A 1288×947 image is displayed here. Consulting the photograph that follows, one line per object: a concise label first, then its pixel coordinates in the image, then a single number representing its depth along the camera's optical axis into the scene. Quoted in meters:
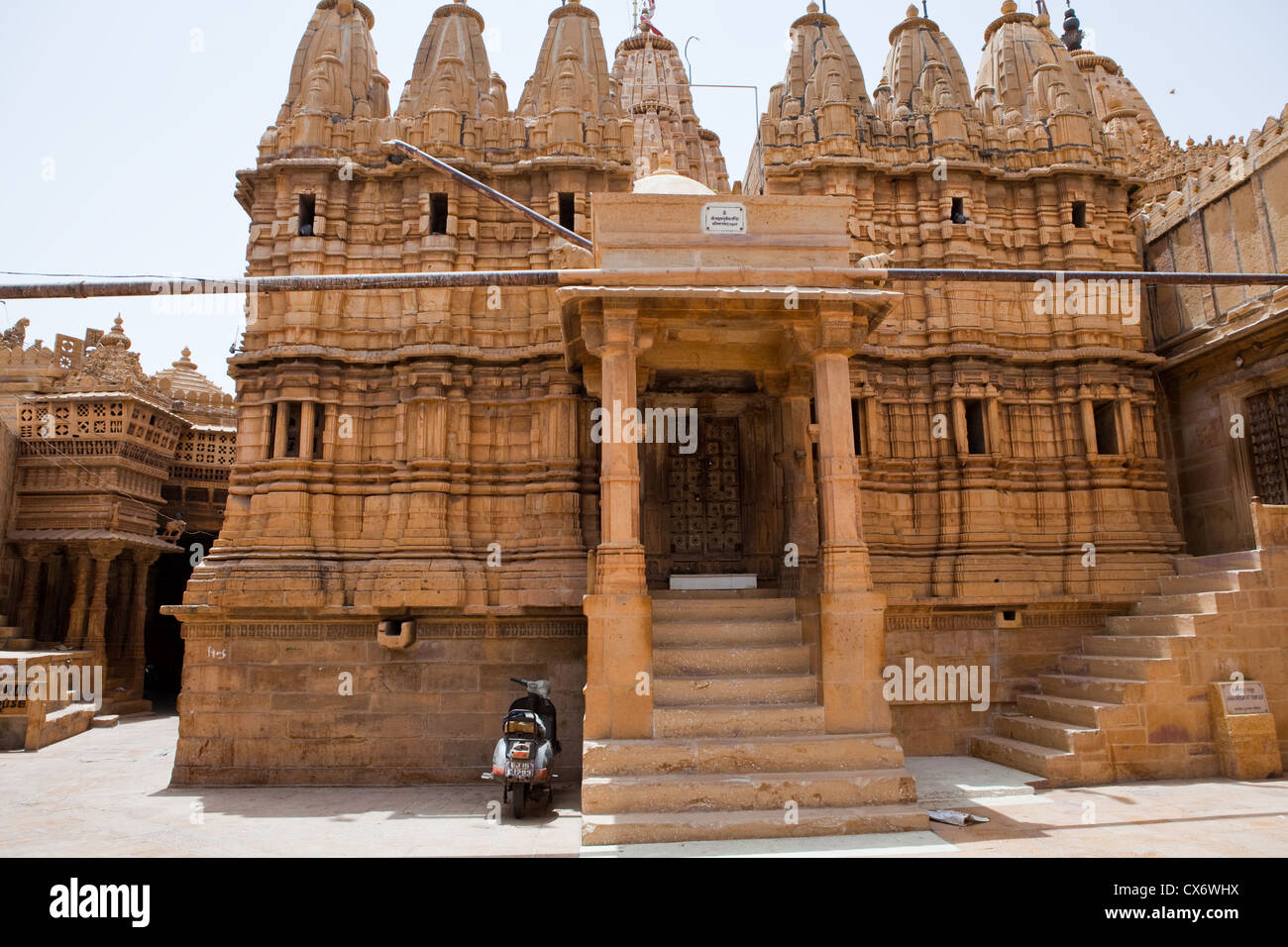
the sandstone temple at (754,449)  10.01
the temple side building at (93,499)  20.52
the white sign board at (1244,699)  10.73
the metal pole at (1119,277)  10.53
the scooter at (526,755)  9.59
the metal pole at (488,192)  12.11
